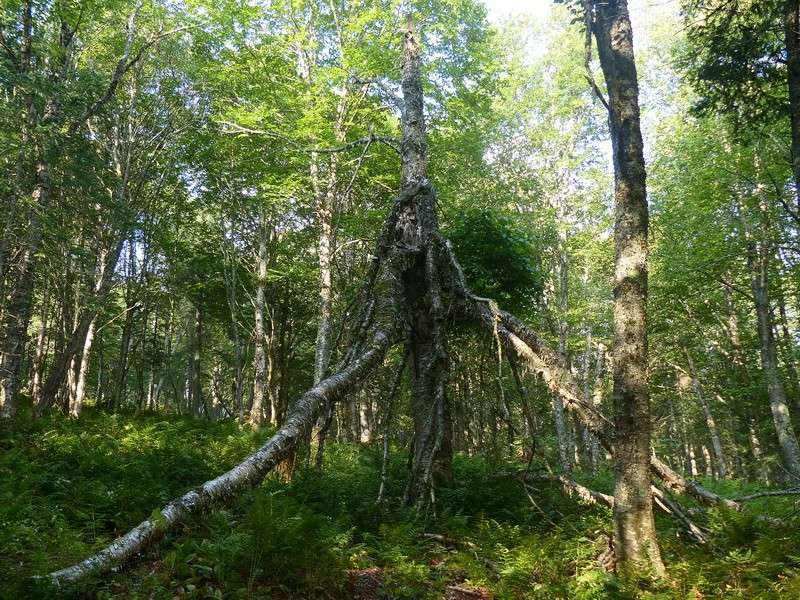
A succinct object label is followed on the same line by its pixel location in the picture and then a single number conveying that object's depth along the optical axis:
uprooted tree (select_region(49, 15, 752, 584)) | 5.45
